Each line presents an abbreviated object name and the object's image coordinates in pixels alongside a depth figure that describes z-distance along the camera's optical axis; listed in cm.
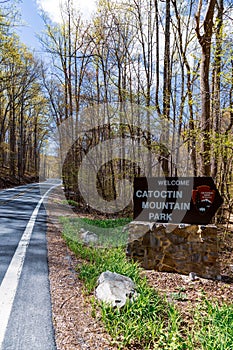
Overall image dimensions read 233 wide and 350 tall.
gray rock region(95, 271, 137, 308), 272
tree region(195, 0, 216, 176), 509
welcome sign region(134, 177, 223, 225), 404
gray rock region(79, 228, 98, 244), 568
